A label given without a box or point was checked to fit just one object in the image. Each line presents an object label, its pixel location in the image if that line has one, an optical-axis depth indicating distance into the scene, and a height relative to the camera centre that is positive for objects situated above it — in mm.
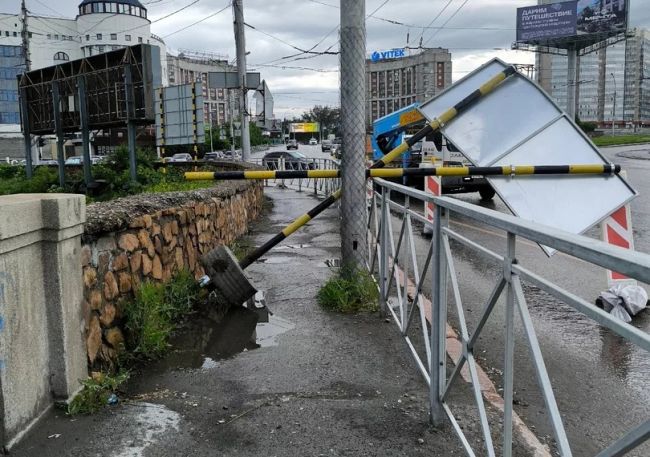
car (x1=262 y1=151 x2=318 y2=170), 30914 -675
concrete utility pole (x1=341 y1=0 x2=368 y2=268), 6145 +464
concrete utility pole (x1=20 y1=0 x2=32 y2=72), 34969 +6914
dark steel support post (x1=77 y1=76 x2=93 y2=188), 16406 +800
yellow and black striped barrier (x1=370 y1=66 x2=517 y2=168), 6184 +423
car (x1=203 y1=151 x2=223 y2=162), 53522 -506
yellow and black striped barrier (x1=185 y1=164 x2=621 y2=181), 5715 -253
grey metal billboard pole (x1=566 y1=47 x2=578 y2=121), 72500 +7598
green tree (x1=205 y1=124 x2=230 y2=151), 82175 +824
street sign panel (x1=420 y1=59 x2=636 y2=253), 5824 -44
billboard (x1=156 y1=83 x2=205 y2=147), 15273 +878
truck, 16297 -104
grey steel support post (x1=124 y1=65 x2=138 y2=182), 14188 +907
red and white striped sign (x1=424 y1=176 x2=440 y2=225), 9992 -640
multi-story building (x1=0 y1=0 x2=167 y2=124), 85375 +16858
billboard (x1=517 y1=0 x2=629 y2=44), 72188 +14537
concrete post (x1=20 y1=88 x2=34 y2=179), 20844 +1078
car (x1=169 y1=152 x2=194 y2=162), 56175 -550
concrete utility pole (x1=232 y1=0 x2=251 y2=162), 20006 +3248
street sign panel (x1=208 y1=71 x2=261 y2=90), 19984 +2220
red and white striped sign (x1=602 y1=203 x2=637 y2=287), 6297 -883
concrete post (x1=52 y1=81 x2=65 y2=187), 18031 +726
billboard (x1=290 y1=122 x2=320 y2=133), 136250 +4434
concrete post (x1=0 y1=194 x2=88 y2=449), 3223 -862
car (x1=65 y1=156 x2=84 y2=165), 39031 -496
